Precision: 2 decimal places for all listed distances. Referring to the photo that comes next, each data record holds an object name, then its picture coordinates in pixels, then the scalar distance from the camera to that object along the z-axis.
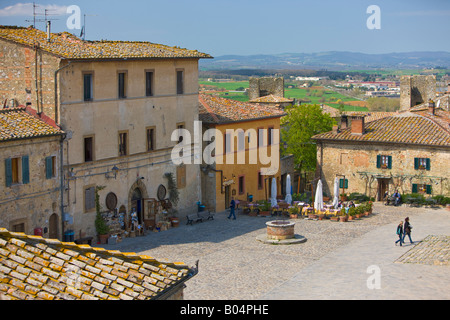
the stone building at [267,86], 78.25
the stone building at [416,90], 83.75
